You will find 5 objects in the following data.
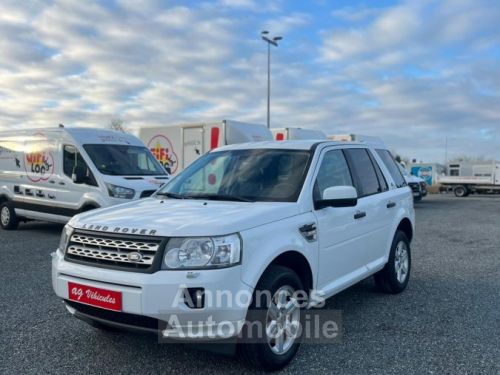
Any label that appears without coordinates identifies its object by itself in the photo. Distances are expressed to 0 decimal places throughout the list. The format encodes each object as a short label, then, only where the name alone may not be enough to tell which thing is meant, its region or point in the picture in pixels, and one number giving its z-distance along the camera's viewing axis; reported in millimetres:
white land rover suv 3170
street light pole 25234
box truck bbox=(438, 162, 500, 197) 30625
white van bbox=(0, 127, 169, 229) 9305
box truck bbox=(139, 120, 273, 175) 13355
